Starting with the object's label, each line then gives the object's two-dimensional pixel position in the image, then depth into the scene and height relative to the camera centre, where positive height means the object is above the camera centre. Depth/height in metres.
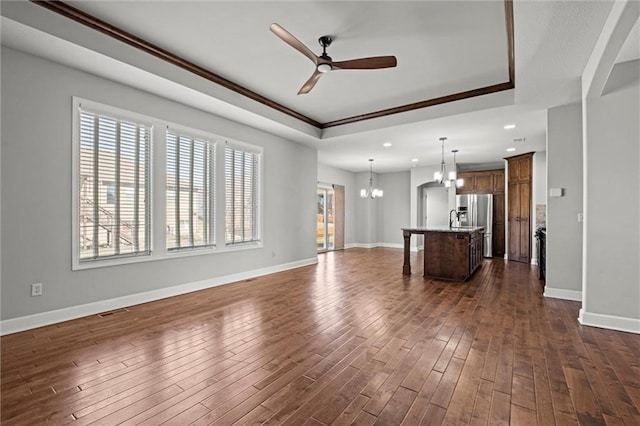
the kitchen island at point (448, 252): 5.42 -0.71
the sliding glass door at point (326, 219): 10.09 -0.17
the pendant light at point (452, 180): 6.46 +0.77
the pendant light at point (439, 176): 6.60 +0.85
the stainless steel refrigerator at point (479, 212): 8.52 +0.08
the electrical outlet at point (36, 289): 3.18 -0.82
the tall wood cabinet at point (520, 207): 7.57 +0.21
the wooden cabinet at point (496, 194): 8.70 +0.60
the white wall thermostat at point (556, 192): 4.34 +0.34
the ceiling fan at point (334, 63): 2.98 +1.60
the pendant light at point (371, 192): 9.51 +0.71
